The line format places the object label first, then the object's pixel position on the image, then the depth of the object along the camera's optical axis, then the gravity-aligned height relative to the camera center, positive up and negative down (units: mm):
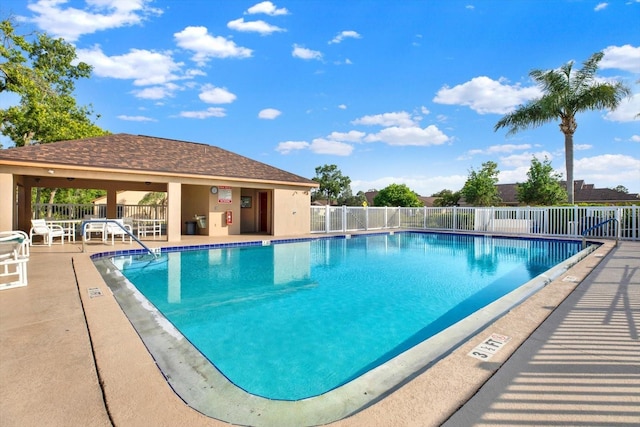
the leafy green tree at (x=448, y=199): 35375 +1349
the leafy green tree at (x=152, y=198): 30688 +1212
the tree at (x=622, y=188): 46362 +3461
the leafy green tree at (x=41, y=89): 17359 +7109
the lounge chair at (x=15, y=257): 5263 -772
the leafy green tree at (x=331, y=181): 59750 +5505
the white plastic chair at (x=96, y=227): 11734 -596
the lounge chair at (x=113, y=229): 11498 -644
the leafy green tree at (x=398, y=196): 38594 +1783
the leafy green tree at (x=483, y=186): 30203 +2344
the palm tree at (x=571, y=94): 18469 +6654
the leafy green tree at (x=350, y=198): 58325 +2358
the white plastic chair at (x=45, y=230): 10477 -638
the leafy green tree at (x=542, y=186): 27406 +2119
